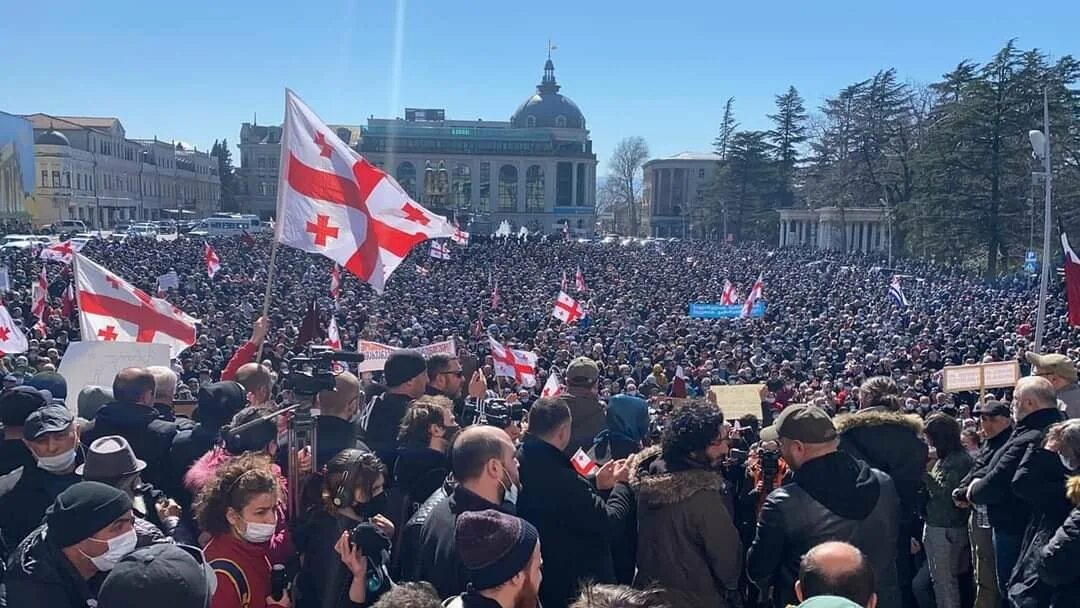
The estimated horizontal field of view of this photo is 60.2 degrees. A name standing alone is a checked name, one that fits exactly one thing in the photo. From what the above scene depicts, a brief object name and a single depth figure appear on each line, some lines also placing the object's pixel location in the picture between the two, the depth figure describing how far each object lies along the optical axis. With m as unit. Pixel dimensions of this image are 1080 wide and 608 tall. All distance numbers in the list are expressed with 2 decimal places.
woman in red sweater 2.97
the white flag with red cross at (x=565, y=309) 15.93
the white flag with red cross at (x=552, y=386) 8.88
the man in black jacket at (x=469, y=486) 3.04
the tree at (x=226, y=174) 102.56
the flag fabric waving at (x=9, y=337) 10.65
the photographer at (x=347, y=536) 2.88
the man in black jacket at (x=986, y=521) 3.92
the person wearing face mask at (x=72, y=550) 2.68
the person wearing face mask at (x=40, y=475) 3.29
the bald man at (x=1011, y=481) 3.67
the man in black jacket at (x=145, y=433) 4.28
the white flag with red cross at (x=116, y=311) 7.80
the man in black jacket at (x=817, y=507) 3.27
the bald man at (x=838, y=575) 2.48
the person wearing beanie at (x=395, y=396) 4.45
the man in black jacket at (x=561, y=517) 3.30
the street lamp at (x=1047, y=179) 11.38
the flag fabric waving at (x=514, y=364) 11.04
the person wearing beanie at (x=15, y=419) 3.80
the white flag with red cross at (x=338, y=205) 6.53
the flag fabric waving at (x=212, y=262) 21.63
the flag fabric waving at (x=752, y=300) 17.78
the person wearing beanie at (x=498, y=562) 2.44
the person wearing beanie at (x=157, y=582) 2.29
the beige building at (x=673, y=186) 99.19
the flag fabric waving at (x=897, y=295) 19.06
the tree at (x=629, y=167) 107.39
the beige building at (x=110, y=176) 69.62
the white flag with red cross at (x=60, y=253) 19.47
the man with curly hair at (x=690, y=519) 3.34
